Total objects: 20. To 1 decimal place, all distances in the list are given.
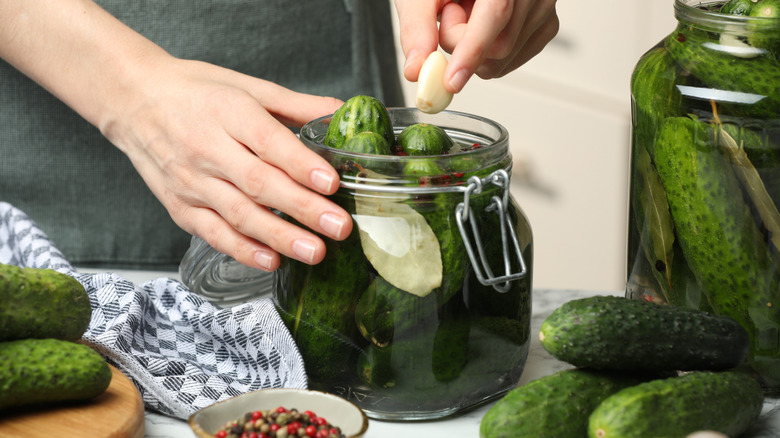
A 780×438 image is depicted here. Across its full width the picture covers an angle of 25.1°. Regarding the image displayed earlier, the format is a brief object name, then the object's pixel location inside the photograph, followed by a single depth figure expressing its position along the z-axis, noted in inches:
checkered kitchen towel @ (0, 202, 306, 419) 32.6
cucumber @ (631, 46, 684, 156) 32.4
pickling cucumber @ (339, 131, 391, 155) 31.3
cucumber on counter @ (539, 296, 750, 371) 30.4
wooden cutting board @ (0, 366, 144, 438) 30.3
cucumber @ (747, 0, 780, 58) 31.3
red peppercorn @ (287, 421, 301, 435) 29.2
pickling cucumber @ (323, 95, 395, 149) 32.2
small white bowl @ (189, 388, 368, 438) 29.6
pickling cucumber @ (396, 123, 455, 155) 31.8
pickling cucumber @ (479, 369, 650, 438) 29.6
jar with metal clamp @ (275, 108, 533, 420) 31.0
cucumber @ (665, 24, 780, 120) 31.2
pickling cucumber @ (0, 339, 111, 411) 30.3
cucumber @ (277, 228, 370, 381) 31.6
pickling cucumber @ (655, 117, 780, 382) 31.7
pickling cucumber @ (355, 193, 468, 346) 31.1
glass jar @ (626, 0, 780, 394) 31.4
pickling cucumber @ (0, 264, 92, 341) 31.3
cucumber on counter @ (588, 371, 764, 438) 29.1
